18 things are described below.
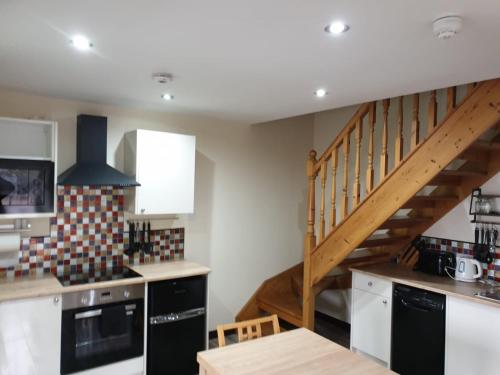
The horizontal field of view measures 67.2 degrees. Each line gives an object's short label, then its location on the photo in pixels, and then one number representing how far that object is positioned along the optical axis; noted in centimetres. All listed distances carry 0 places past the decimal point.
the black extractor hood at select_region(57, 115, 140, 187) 299
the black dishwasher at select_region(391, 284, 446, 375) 286
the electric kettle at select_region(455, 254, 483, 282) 303
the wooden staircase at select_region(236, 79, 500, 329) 255
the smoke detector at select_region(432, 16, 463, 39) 149
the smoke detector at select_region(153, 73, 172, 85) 236
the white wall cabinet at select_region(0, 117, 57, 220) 269
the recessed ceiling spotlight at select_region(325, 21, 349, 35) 158
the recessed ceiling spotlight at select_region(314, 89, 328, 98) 268
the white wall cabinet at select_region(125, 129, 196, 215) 320
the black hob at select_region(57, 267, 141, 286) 289
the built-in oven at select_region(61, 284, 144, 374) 273
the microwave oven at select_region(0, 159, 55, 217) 264
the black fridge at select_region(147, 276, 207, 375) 306
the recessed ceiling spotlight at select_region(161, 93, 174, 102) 293
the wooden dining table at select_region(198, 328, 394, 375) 180
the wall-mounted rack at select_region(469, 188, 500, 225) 304
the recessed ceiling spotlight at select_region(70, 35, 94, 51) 180
